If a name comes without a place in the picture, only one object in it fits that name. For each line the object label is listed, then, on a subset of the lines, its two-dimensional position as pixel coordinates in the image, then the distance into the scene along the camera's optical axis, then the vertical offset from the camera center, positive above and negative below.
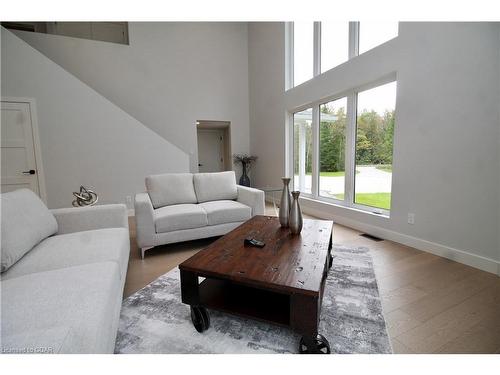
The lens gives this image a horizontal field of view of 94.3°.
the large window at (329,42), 2.92 +1.72
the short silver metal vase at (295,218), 1.74 -0.43
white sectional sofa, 0.76 -0.53
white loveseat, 2.35 -0.52
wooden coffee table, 1.08 -0.58
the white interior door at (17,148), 3.41 +0.25
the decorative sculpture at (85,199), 2.51 -0.38
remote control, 1.54 -0.54
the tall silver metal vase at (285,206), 1.83 -0.36
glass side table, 5.04 -0.76
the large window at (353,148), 2.93 +0.18
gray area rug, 1.20 -0.95
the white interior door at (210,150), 6.86 +0.37
